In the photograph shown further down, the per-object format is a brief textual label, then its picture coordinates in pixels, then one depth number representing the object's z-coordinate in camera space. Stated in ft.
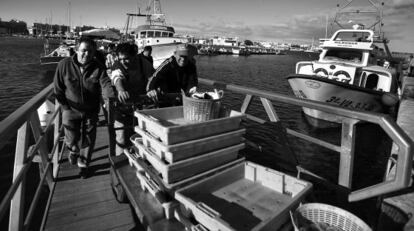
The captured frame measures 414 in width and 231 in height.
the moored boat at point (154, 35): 102.89
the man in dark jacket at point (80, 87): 12.74
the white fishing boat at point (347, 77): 41.45
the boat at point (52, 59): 96.22
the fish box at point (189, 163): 7.87
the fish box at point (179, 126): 7.79
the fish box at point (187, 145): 7.82
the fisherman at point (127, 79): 14.01
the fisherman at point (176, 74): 12.30
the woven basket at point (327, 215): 7.04
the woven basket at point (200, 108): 8.85
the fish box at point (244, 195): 6.80
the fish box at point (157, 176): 7.89
